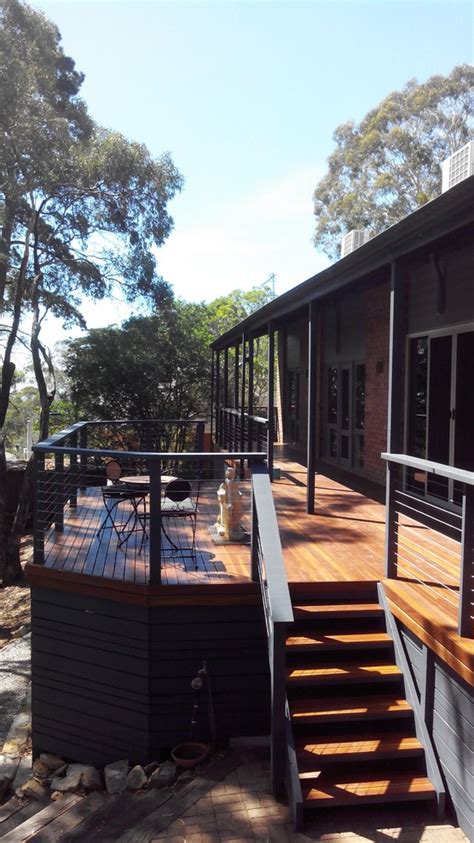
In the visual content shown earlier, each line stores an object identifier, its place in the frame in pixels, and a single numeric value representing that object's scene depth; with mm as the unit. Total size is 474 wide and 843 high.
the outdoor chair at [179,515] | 5348
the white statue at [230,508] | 5543
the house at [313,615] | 3488
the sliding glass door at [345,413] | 10234
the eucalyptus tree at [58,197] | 13133
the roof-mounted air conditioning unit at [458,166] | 6660
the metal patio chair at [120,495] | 5728
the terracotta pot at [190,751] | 4289
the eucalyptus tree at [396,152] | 23938
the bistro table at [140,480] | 6211
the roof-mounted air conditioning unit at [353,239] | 10540
